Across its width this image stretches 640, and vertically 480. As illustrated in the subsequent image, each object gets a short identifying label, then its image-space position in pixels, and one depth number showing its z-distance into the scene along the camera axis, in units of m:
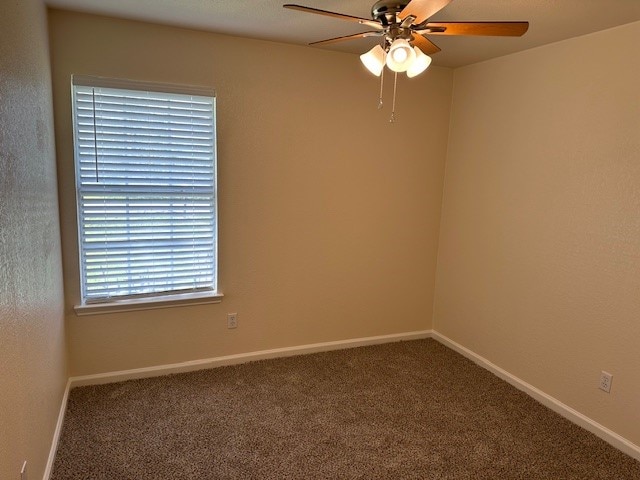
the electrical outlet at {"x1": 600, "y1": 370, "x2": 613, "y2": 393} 2.48
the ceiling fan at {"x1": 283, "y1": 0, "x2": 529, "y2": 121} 1.62
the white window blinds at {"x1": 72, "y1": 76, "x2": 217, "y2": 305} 2.65
